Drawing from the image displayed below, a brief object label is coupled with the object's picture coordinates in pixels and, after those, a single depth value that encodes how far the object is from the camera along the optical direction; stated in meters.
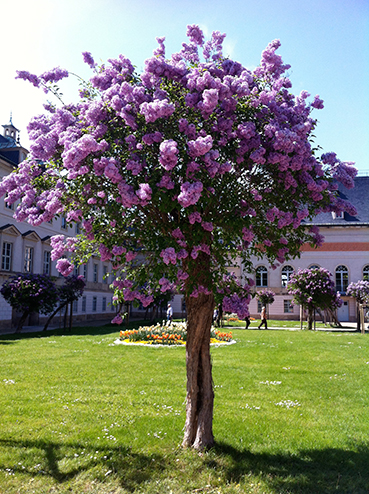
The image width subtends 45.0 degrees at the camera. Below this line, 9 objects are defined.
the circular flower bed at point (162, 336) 17.14
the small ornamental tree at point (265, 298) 34.53
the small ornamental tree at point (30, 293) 23.58
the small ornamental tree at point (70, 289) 26.42
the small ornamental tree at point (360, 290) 31.89
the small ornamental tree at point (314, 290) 29.25
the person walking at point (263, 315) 29.05
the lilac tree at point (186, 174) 4.34
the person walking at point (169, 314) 25.00
